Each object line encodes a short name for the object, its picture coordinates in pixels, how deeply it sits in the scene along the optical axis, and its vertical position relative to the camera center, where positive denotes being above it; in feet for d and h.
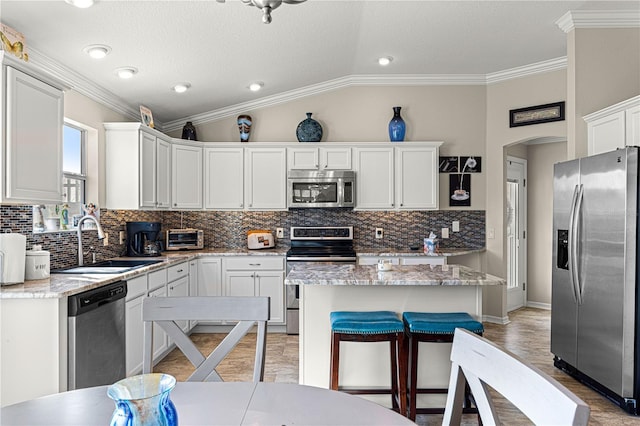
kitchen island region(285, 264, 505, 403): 9.27 -2.17
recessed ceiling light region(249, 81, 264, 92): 15.72 +4.66
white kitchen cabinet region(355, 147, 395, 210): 16.81 +1.35
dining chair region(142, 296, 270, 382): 5.55 -1.40
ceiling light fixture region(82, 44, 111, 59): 10.44 +3.95
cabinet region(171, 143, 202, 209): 16.22 +1.36
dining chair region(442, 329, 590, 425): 2.78 -1.32
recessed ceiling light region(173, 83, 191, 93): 14.21 +4.14
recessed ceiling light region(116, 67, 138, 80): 12.04 +3.94
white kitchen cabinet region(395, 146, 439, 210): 16.75 +1.39
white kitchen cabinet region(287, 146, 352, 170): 16.87 +2.13
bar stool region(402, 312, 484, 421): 8.23 -2.29
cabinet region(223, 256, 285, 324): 15.88 -2.45
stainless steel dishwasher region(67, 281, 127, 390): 8.12 -2.58
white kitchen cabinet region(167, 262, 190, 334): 13.23 -2.24
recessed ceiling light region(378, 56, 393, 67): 15.38 +5.51
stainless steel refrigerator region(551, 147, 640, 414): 9.34 -1.44
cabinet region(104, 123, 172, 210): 13.55 +1.42
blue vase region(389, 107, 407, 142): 17.01 +3.33
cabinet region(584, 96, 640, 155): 10.23 +2.23
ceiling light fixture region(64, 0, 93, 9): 8.28 +4.04
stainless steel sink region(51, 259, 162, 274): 10.48 -1.49
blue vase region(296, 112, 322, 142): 17.15 +3.23
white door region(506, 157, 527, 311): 20.06 -0.88
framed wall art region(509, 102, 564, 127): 15.48 +3.69
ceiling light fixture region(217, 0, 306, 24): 5.73 +2.79
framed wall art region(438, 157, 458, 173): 17.51 +1.95
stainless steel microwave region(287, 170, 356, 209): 16.63 +0.90
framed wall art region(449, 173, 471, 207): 17.47 +0.93
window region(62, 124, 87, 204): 12.01 +1.35
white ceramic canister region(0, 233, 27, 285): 8.30 -0.93
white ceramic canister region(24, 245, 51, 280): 9.11 -1.17
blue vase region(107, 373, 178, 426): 2.63 -1.23
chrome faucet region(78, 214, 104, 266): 11.60 -0.74
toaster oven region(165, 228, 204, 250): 16.58 -1.08
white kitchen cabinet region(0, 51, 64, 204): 7.84 +1.48
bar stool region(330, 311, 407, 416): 8.17 -2.36
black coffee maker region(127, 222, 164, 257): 14.64 -1.01
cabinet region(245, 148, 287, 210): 16.96 +1.29
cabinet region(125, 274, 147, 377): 10.41 -2.80
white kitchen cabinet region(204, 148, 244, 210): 17.01 +1.29
